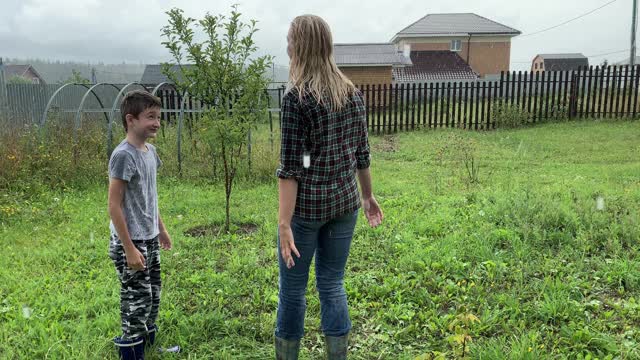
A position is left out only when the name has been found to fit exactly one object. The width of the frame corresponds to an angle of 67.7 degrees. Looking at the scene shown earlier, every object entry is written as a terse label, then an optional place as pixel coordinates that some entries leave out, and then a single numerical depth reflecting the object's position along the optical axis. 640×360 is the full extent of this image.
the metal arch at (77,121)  8.30
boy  2.32
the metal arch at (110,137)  7.93
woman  2.03
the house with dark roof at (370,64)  27.34
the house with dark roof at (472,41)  41.94
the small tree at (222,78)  5.03
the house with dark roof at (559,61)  47.59
